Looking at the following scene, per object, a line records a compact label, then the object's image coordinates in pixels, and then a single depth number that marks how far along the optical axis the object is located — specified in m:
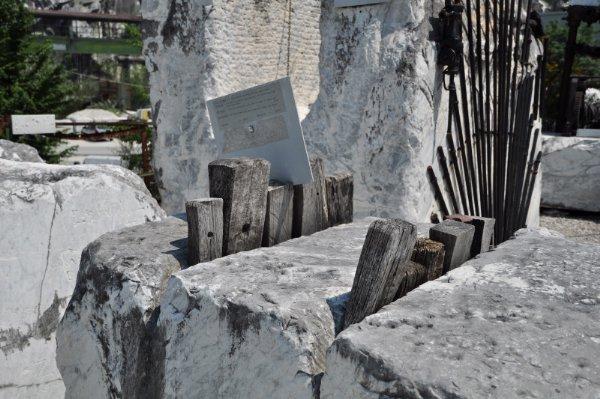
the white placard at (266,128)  2.03
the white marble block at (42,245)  2.72
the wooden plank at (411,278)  1.54
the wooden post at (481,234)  1.90
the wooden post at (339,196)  2.21
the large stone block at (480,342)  1.12
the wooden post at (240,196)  1.83
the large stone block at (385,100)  3.87
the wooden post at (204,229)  1.75
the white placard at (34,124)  7.21
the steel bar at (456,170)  4.12
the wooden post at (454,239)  1.70
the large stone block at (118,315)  1.70
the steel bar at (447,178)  4.18
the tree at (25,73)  10.07
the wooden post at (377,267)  1.42
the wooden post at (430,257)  1.63
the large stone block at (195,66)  4.65
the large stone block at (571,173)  7.82
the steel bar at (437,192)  4.06
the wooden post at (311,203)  2.05
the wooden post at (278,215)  1.97
